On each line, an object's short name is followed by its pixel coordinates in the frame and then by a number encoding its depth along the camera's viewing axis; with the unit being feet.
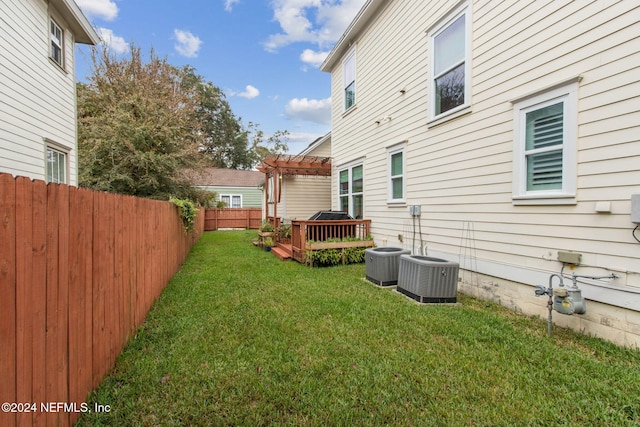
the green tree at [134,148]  31.63
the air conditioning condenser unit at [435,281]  14.55
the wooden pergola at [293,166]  34.63
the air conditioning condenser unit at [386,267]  18.06
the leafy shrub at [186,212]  22.99
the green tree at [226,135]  105.98
